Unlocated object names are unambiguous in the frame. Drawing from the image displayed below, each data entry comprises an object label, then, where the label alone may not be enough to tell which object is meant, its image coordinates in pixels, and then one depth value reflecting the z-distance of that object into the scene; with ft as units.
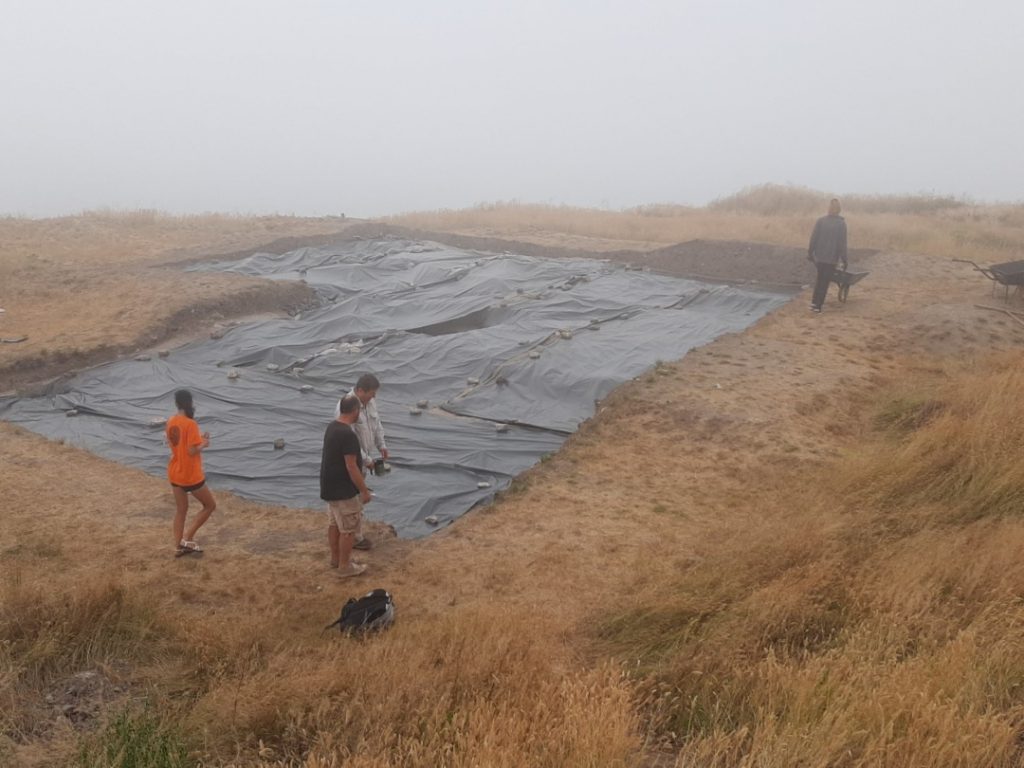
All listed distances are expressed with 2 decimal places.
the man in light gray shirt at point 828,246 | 36.27
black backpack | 14.07
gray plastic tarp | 23.07
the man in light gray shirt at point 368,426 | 17.33
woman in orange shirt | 17.22
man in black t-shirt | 16.25
